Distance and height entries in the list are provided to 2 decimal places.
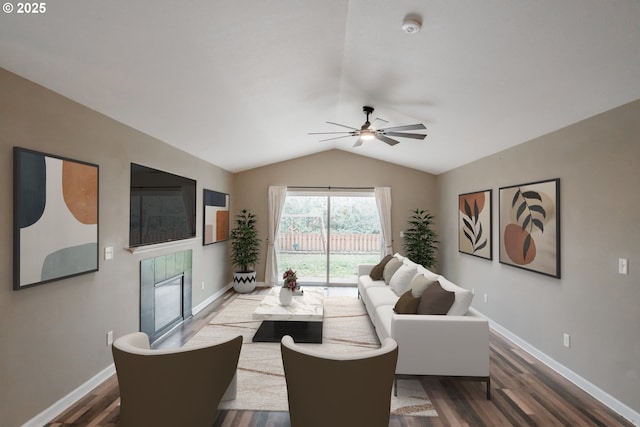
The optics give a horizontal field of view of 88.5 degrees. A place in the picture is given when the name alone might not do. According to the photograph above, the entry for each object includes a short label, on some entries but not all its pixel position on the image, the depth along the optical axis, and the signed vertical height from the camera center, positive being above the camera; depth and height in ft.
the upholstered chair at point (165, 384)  5.79 -2.99
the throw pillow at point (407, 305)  9.82 -2.59
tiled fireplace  12.03 -3.05
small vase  13.15 -3.14
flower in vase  13.23 -2.52
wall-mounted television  11.27 +0.44
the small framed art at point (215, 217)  17.57 +0.07
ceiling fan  11.60 +3.10
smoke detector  6.88 +4.15
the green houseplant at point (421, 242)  20.30 -1.43
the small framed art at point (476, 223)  14.78 -0.17
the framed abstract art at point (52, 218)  6.95 -0.02
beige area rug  8.54 -4.70
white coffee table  12.10 -3.63
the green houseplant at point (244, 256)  20.42 -2.36
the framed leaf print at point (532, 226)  10.62 -0.21
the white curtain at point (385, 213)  21.98 +0.43
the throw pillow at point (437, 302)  9.35 -2.37
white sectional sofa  8.72 -3.36
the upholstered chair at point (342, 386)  5.70 -2.94
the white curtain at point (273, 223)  22.15 -0.29
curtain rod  22.35 +2.12
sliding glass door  22.49 -1.09
